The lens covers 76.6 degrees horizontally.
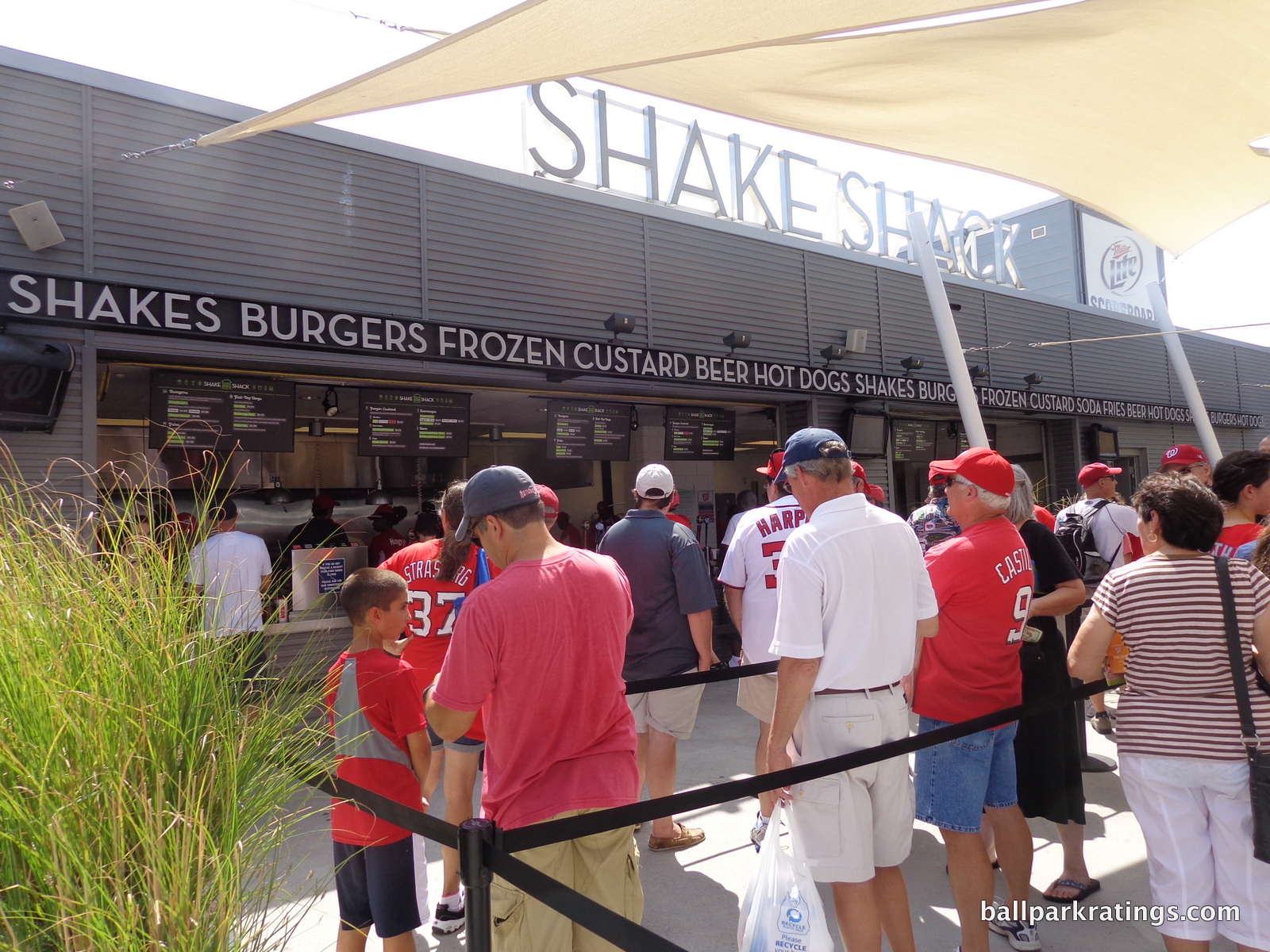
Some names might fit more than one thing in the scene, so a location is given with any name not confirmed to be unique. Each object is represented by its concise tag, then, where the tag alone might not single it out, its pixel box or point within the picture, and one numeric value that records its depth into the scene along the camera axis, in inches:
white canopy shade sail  113.3
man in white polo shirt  95.3
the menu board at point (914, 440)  404.8
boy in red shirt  95.7
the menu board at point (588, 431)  296.8
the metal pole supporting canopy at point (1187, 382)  358.3
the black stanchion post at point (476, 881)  71.1
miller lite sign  654.5
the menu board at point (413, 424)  257.3
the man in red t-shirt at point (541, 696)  81.0
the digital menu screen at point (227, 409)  217.9
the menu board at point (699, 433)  325.4
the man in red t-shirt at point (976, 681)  108.7
